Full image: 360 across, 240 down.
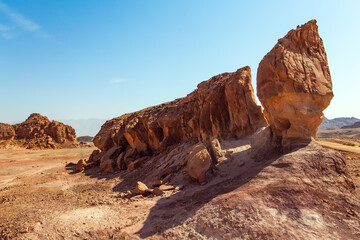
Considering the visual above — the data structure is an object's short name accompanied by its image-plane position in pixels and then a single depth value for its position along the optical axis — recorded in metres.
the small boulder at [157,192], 7.71
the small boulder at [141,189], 8.11
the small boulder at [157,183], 9.03
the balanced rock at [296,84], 6.47
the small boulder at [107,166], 15.41
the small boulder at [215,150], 8.45
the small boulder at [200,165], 7.61
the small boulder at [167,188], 8.05
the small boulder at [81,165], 16.86
